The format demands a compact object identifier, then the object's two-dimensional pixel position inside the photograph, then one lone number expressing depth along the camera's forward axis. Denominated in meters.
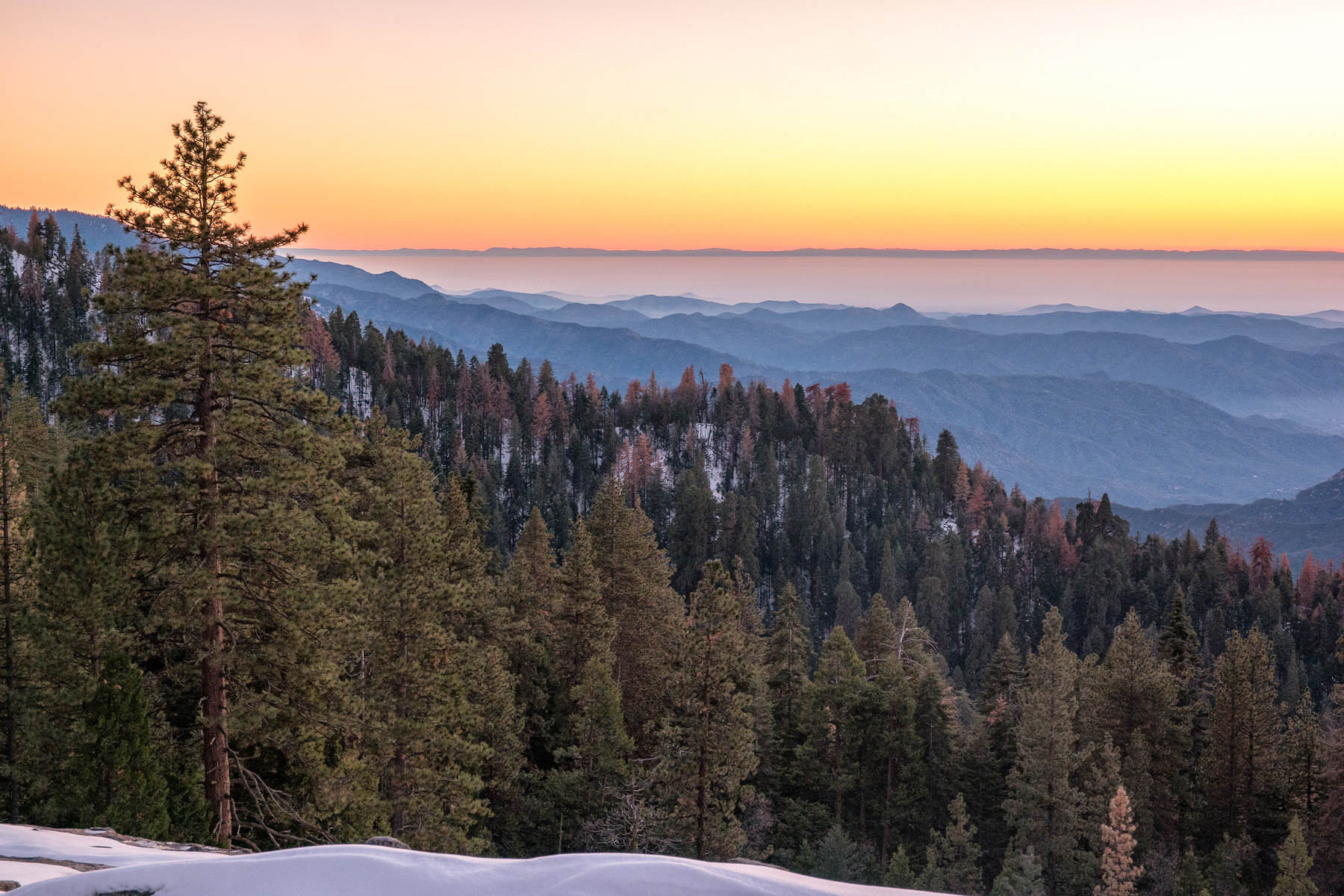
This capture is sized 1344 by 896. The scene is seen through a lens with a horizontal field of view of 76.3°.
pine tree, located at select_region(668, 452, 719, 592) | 138.88
